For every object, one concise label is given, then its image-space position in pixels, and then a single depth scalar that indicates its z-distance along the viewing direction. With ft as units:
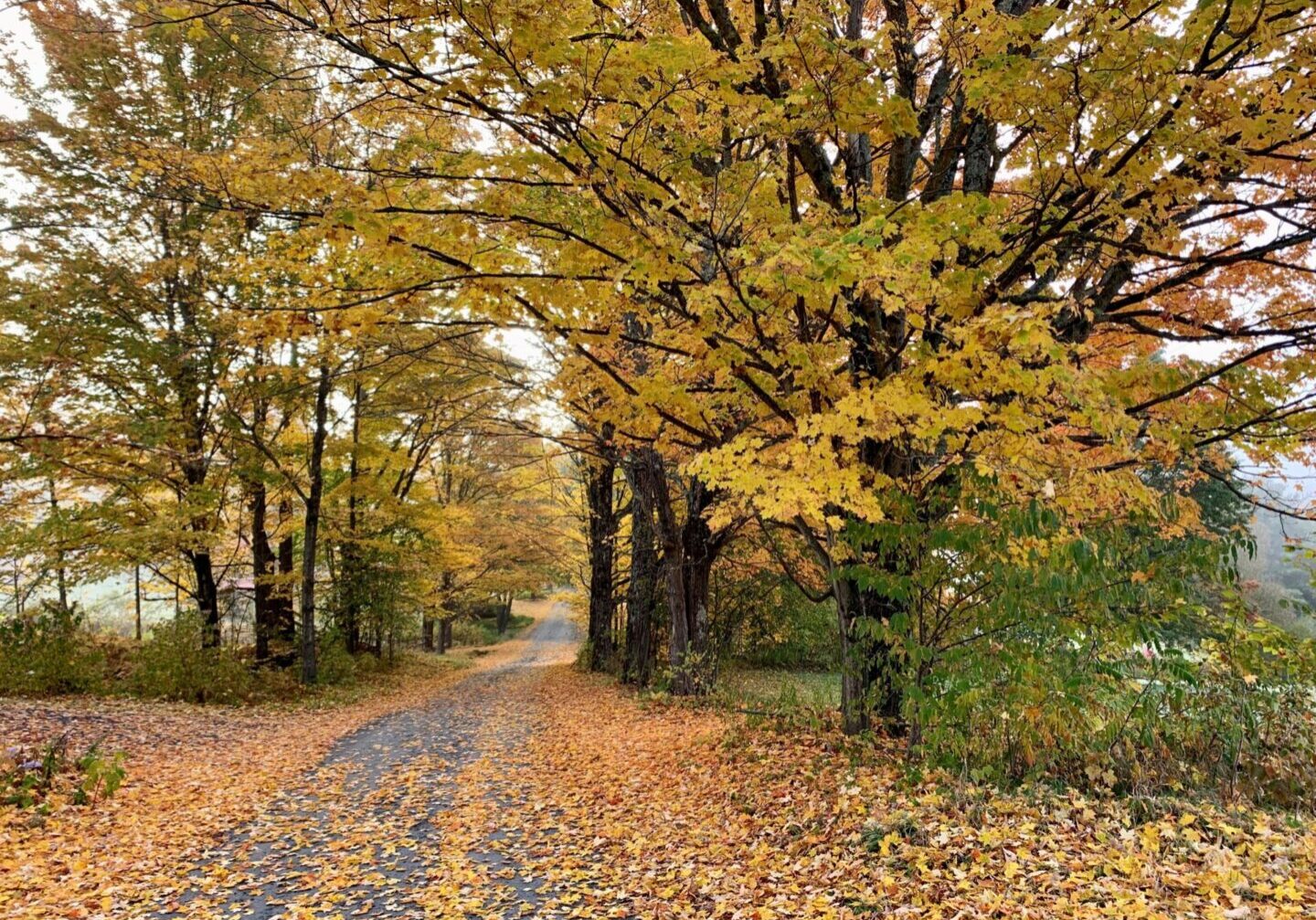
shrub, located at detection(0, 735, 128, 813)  17.84
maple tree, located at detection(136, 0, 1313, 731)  12.29
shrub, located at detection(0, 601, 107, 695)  31.71
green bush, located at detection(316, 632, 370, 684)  47.24
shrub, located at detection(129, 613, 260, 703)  35.40
